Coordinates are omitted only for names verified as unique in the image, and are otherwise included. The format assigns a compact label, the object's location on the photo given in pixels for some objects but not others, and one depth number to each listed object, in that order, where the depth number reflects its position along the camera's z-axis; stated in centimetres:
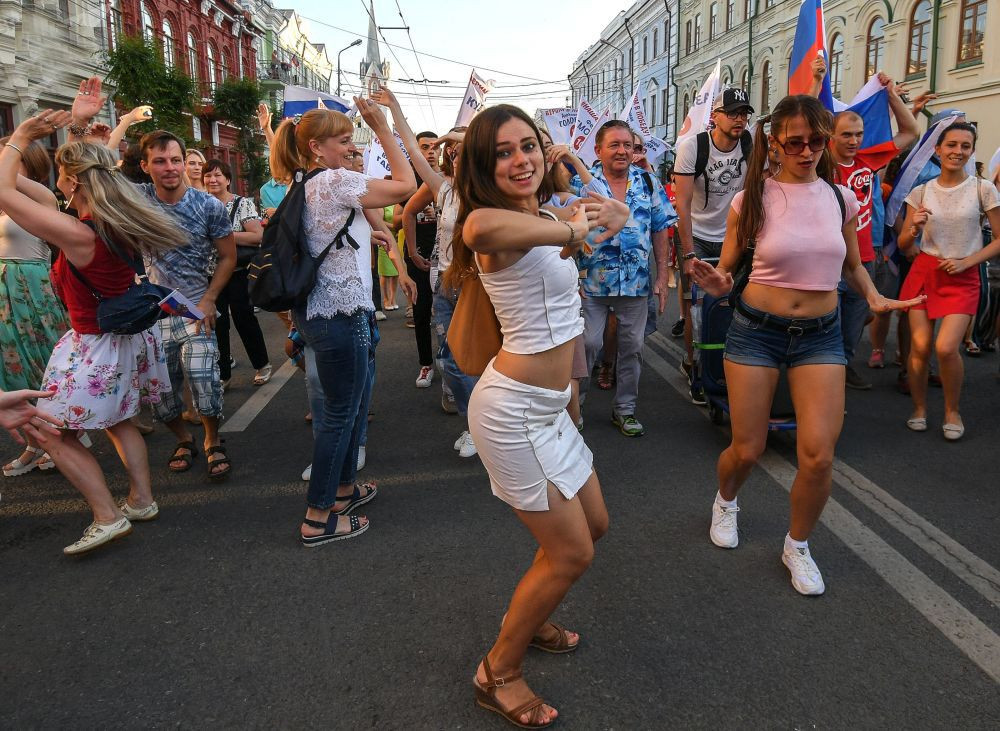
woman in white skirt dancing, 215
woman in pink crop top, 293
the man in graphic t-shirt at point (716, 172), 543
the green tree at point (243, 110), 3014
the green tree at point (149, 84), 1995
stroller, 475
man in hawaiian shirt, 498
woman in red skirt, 488
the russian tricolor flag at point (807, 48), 534
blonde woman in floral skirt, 329
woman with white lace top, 326
